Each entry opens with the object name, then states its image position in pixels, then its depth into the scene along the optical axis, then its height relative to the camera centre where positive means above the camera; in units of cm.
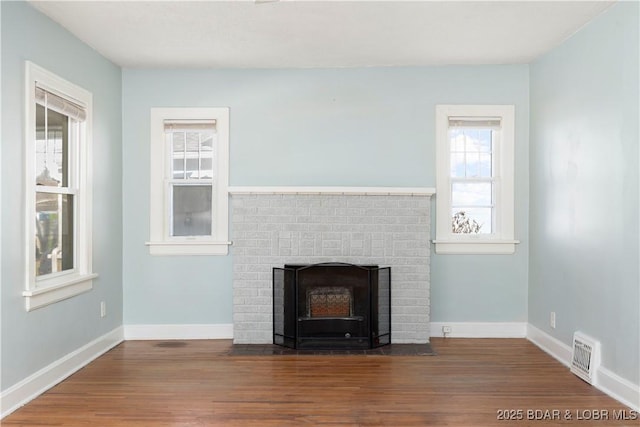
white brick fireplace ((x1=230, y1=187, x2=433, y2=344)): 462 -24
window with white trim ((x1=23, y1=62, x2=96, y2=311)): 330 +17
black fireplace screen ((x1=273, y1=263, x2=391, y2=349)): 444 -86
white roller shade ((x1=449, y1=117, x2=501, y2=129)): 485 +87
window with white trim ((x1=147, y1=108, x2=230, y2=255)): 484 +29
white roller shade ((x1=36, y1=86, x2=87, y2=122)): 344 +79
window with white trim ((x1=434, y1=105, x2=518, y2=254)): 482 +32
